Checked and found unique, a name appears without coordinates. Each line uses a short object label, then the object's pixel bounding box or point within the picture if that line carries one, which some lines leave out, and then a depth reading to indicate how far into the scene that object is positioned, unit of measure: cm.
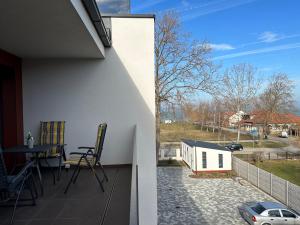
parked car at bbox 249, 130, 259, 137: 2301
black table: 266
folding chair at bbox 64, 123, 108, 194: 265
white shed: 1398
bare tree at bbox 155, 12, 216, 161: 1376
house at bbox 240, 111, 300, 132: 2104
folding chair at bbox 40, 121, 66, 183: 365
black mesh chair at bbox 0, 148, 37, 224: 187
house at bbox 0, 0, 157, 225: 391
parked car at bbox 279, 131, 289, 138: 2613
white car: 747
